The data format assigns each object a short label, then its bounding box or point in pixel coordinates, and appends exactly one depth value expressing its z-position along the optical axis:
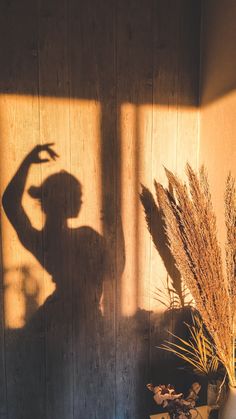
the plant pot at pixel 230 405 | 1.14
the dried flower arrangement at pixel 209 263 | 1.14
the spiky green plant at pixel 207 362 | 1.35
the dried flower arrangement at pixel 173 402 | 1.22
